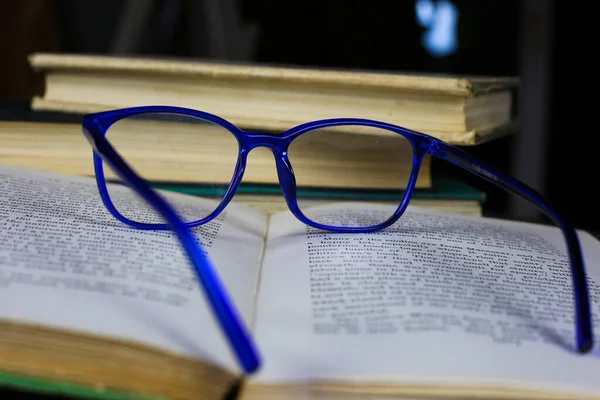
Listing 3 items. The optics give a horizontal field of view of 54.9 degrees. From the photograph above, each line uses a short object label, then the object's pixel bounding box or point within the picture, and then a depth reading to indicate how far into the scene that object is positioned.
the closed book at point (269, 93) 0.54
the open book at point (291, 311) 0.31
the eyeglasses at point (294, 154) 0.49
